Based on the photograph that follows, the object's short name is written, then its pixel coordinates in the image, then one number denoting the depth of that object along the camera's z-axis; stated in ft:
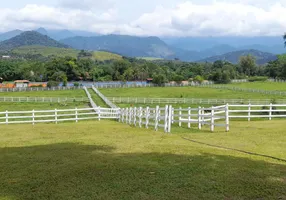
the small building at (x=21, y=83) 396.24
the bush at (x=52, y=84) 376.05
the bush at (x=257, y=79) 428.76
